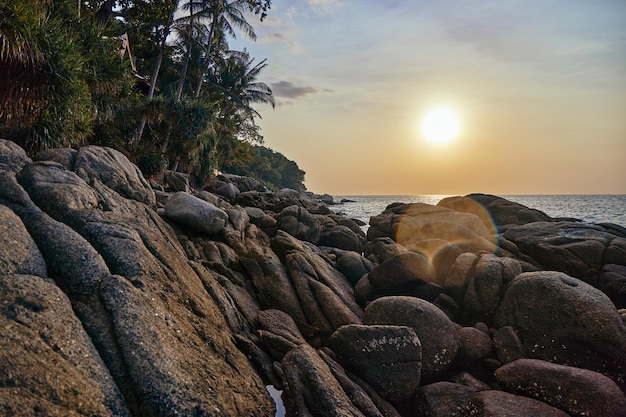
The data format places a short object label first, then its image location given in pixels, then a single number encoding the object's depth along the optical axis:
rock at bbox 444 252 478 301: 10.12
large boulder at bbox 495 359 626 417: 5.85
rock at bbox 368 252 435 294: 10.30
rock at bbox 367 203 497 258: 13.88
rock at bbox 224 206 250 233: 11.94
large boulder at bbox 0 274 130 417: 3.37
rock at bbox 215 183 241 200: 30.59
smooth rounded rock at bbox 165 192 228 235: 10.52
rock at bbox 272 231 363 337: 8.80
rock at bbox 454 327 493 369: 7.84
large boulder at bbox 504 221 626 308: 12.05
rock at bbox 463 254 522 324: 9.39
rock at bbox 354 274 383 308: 10.44
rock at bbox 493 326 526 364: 7.91
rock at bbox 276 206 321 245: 16.22
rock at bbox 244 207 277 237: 14.58
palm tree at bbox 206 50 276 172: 44.00
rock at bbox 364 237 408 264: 14.02
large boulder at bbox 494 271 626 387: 7.36
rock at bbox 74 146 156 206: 9.02
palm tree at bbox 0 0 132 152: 11.33
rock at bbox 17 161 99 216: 6.40
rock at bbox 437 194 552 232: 21.86
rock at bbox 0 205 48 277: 4.71
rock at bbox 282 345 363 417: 5.48
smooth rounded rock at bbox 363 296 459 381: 7.41
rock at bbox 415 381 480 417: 6.30
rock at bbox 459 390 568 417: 5.79
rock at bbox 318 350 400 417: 5.90
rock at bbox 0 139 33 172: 7.17
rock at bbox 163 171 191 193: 22.22
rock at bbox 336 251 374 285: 11.91
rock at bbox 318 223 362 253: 17.34
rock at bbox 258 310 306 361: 6.87
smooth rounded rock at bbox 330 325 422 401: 6.68
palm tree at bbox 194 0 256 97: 33.53
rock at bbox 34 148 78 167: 8.78
